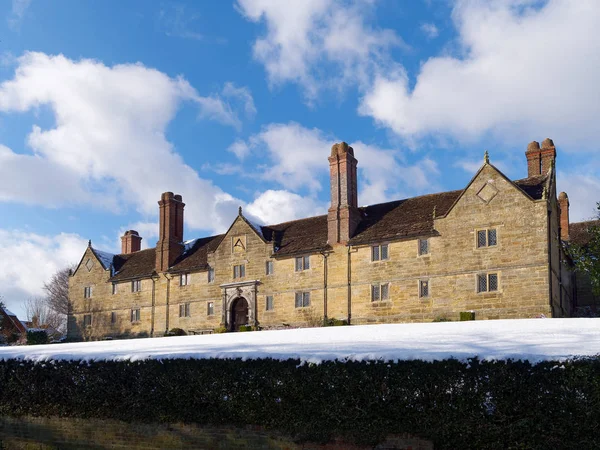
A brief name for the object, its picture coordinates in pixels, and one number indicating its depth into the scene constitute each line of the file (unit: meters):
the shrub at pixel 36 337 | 42.22
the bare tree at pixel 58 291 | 77.88
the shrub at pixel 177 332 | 42.12
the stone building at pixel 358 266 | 32.22
